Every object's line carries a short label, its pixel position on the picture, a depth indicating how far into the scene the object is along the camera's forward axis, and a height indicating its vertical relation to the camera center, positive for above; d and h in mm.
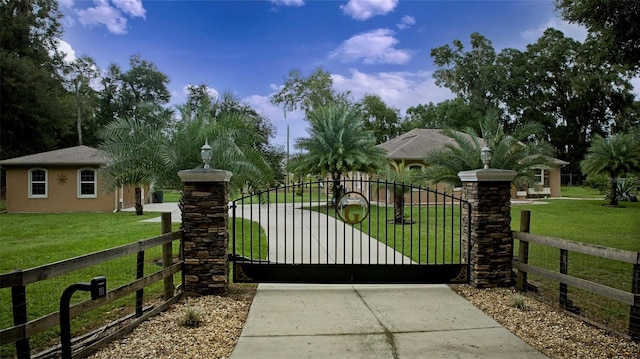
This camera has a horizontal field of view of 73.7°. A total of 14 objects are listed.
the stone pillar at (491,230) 6176 -802
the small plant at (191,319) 4680 -1595
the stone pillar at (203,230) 5781 -756
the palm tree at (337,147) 18594 +1239
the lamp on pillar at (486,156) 6438 +283
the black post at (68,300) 3053 -919
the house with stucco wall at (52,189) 19297 -680
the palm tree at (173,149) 7812 +480
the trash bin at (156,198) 25448 -1424
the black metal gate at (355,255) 6129 -1557
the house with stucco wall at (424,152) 23469 +1019
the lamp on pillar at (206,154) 5947 +282
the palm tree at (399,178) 14672 -119
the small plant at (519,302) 5273 -1589
